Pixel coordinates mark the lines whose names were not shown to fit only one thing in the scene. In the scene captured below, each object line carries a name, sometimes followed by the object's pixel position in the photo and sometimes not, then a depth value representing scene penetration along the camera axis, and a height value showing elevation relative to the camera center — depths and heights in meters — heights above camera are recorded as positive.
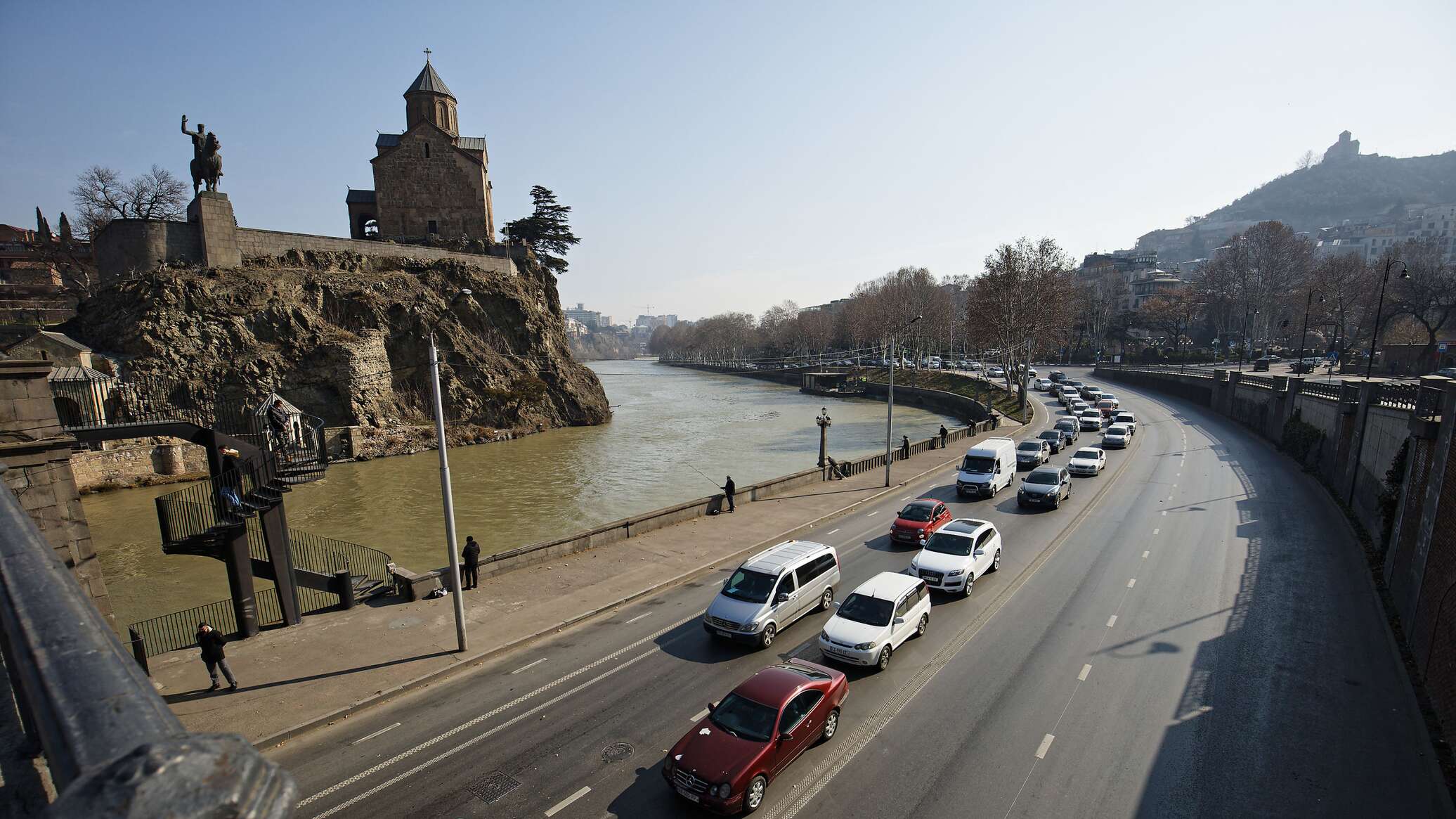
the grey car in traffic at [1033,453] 31.61 -6.60
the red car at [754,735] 8.99 -6.14
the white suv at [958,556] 16.30 -6.16
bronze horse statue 43.31 +12.30
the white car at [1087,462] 29.86 -6.65
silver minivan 13.89 -6.07
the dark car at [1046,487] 24.14 -6.35
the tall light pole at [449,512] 13.78 -3.86
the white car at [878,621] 12.71 -6.14
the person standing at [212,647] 11.95 -5.76
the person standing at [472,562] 17.28 -6.14
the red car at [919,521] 20.59 -6.43
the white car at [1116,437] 37.12 -6.91
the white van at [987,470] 26.41 -6.25
